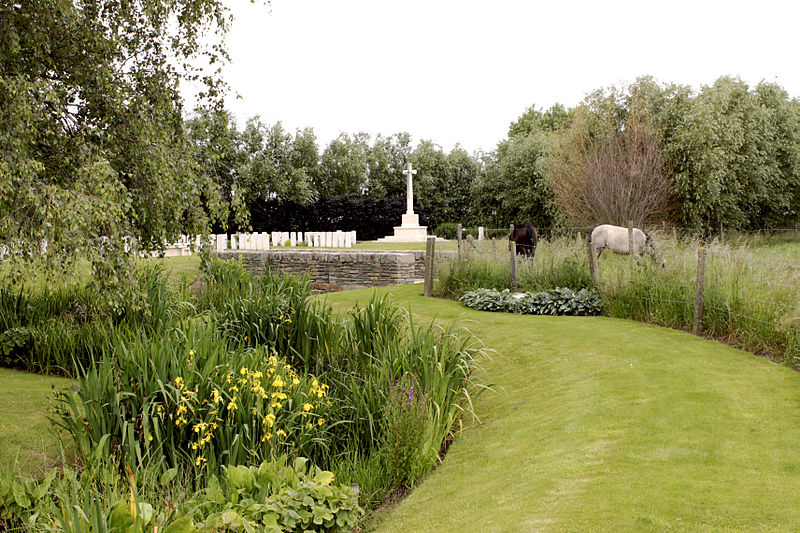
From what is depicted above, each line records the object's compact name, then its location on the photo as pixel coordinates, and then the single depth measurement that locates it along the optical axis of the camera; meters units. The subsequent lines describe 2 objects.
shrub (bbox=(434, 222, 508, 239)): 33.72
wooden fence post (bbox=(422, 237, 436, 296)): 12.16
